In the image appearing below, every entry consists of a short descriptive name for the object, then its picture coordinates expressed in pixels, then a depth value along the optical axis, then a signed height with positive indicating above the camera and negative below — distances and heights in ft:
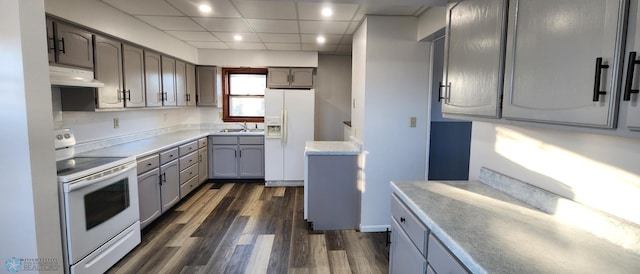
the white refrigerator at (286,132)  15.69 -1.14
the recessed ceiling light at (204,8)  9.22 +3.12
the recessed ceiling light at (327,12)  9.32 +3.09
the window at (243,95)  18.20 +0.86
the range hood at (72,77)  7.28 +0.77
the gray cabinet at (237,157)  16.38 -2.59
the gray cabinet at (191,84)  15.94 +1.34
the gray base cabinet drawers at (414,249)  4.03 -2.12
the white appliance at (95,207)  6.77 -2.48
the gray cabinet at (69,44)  7.66 +1.70
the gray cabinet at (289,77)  16.81 +1.80
